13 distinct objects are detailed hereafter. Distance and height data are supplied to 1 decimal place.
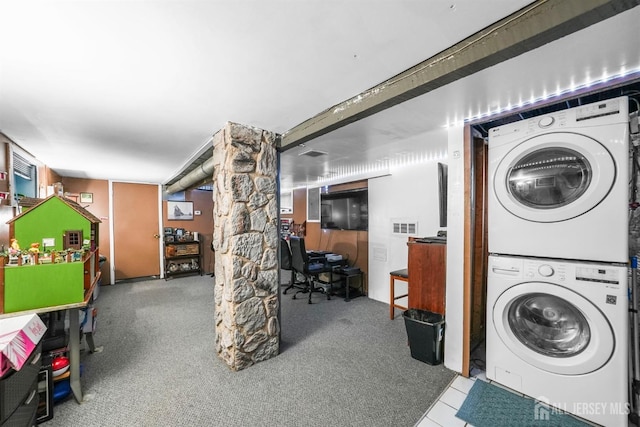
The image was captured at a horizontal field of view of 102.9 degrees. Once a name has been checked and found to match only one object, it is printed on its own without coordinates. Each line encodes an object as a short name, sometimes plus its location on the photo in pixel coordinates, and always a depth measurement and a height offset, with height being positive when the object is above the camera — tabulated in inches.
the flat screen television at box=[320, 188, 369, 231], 170.6 +1.1
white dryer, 57.3 +6.2
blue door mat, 62.0 -52.0
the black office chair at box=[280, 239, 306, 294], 174.7 -33.4
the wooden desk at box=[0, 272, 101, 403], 69.7 -37.3
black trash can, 86.8 -44.7
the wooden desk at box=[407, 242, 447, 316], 96.4 -25.3
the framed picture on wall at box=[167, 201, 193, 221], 222.8 +2.4
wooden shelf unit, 213.0 -38.4
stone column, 82.5 -10.9
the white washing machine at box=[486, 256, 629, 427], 57.1 -32.1
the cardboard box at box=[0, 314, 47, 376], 44.4 -24.0
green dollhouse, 62.8 -11.5
